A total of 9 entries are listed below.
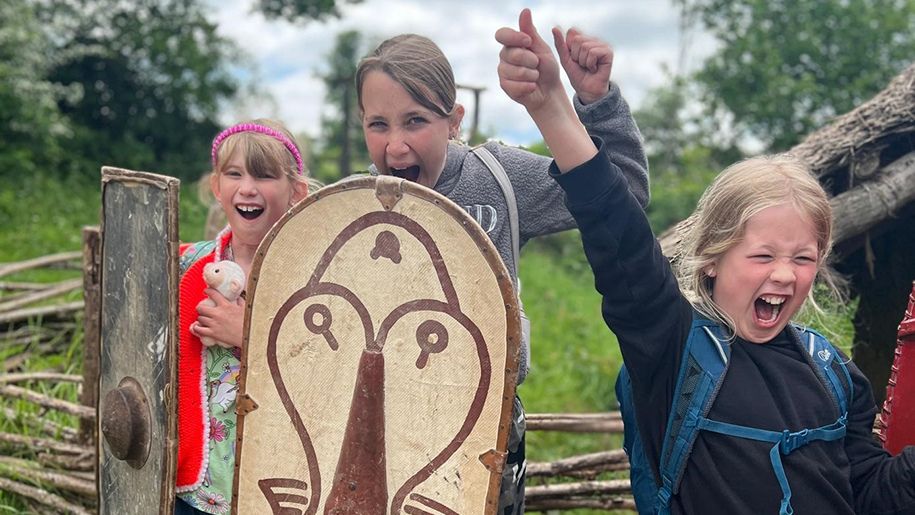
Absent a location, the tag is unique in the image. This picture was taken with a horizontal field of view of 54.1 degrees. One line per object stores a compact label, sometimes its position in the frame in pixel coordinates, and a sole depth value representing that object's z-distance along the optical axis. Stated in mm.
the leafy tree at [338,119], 28156
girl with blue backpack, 1689
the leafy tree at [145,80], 15969
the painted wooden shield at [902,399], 2059
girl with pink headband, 2094
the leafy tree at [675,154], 15789
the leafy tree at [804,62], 16922
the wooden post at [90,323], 3762
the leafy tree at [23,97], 12016
